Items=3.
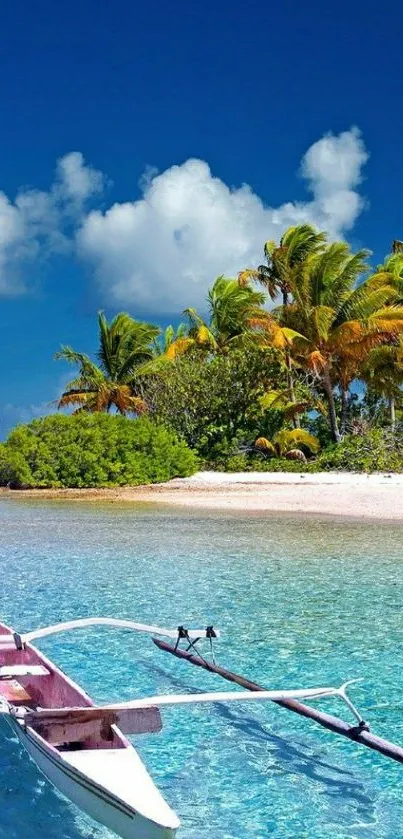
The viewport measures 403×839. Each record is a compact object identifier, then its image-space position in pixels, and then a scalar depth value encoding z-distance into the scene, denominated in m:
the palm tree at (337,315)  26.03
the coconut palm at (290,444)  26.97
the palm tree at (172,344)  34.12
